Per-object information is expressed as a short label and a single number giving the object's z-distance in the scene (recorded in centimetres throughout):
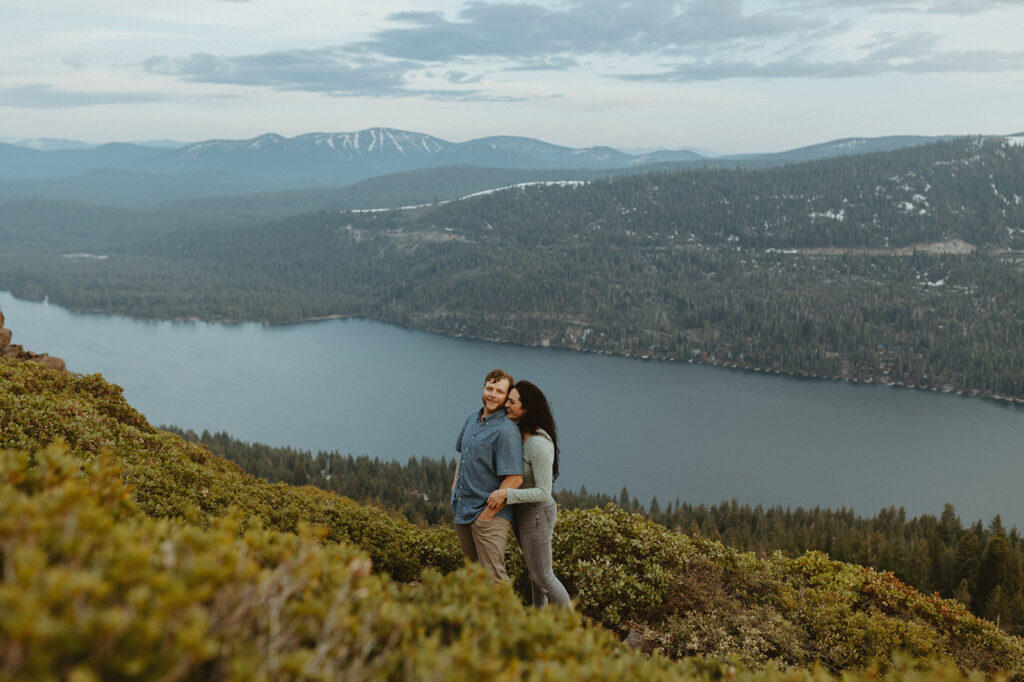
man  884
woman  900
